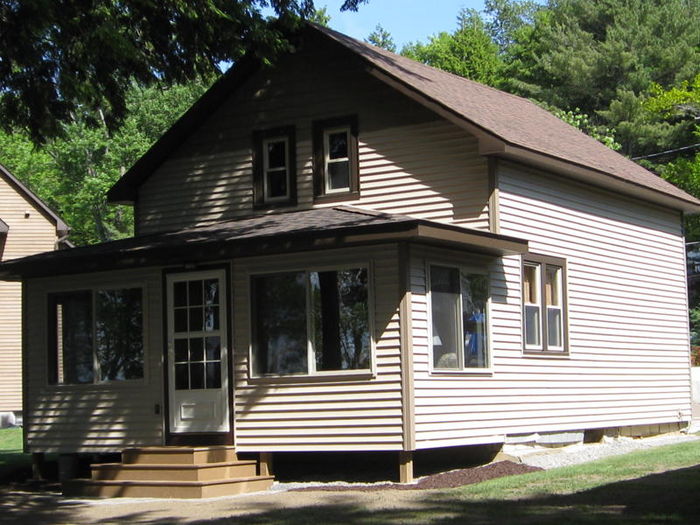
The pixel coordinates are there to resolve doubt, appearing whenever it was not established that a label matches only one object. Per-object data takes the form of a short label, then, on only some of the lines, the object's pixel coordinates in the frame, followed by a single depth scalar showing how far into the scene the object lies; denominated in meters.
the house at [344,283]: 17.09
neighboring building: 37.94
